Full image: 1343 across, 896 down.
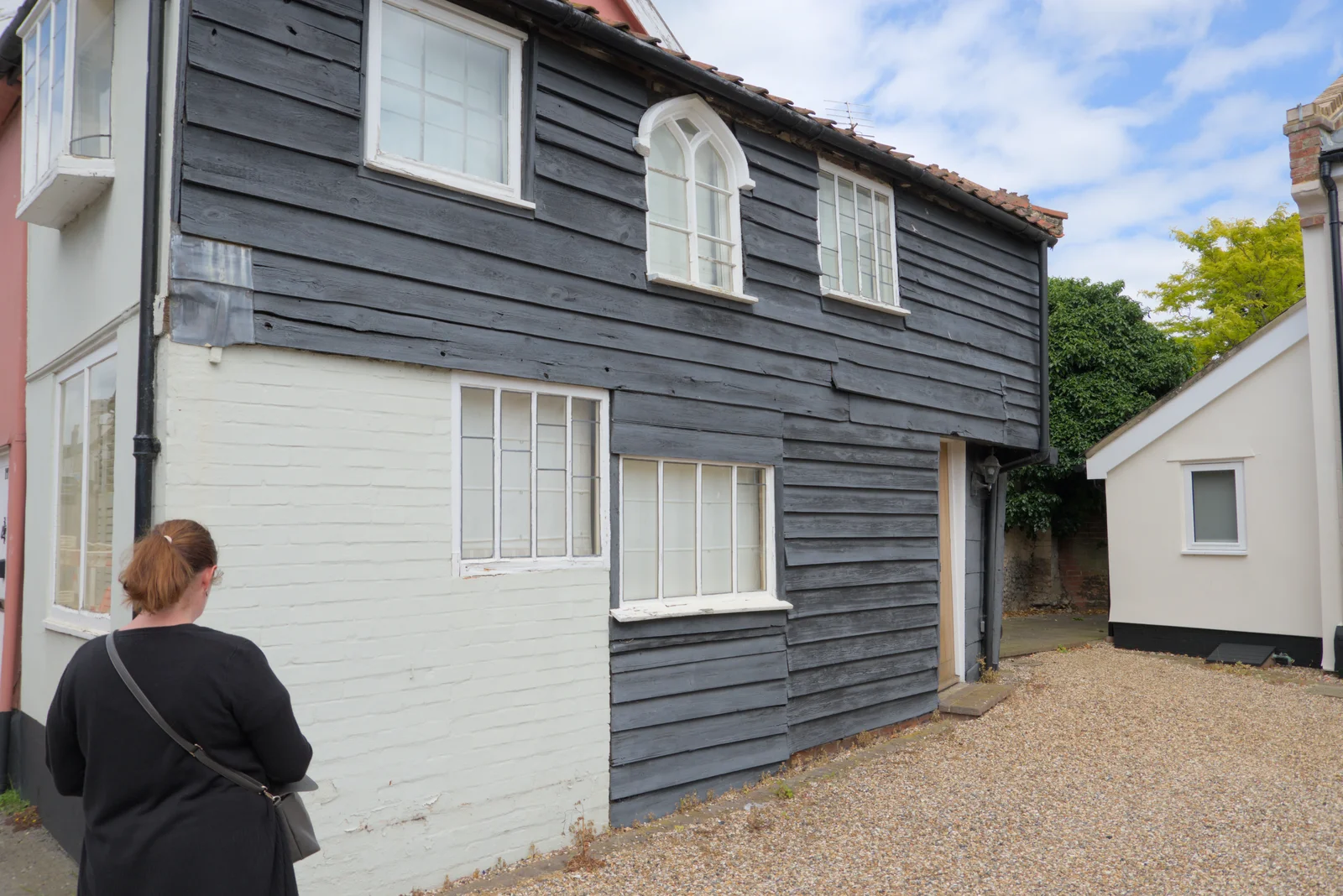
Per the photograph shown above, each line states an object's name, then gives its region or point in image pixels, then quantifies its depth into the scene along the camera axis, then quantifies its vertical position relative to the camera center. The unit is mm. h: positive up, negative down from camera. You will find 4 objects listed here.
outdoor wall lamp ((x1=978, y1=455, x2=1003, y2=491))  10578 +499
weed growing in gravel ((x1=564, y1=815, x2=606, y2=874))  5473 -1995
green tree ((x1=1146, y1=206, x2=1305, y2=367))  22625 +5685
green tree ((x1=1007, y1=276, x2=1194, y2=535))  17922 +2506
